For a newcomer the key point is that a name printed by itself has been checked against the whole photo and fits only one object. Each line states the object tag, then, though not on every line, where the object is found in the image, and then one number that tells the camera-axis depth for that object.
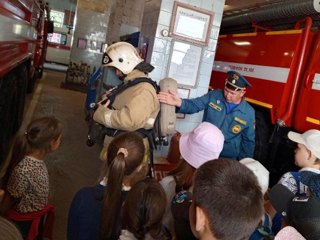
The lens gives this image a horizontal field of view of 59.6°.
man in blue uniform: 2.87
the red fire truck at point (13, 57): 2.49
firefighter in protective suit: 2.16
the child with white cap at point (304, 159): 1.86
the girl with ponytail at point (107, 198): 1.38
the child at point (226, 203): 1.00
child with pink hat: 1.69
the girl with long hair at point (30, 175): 1.81
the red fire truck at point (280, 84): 3.55
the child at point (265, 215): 1.46
